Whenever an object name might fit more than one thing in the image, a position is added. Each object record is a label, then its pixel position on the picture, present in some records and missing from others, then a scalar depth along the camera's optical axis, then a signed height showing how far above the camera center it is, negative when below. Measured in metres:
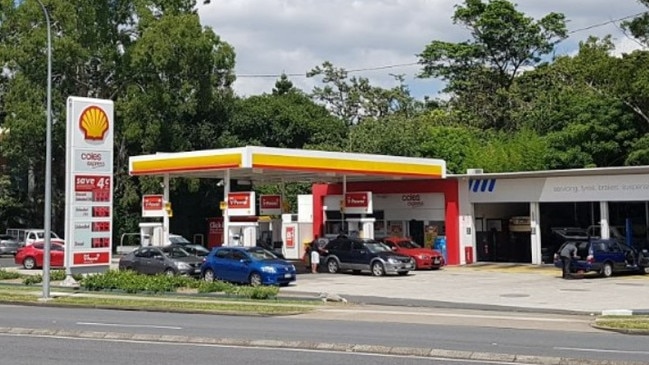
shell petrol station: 37.16 +2.07
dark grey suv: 36.81 -0.97
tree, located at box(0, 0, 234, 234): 54.97 +10.68
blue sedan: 31.42 -1.10
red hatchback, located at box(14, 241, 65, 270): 42.44 -0.85
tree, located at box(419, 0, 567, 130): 68.88 +14.44
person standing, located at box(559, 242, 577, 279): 35.25 -0.96
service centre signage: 39.00 +2.06
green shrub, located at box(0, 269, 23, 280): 34.53 -1.43
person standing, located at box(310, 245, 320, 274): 38.88 -1.07
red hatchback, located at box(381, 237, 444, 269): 40.41 -0.85
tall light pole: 25.64 +0.74
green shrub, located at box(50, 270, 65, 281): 32.72 -1.39
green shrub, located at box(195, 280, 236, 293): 27.17 -1.57
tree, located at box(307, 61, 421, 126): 77.00 +11.91
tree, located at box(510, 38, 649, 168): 50.44 +7.28
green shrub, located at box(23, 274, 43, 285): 31.67 -1.49
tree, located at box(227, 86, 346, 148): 65.31 +8.39
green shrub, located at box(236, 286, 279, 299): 25.31 -1.63
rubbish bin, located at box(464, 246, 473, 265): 44.91 -1.07
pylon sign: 29.64 +1.86
